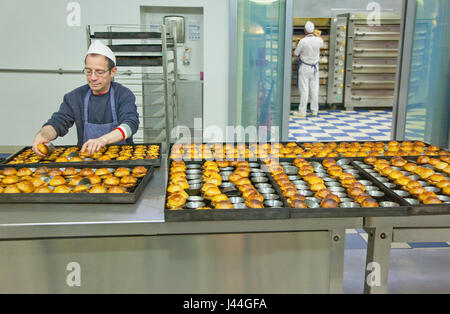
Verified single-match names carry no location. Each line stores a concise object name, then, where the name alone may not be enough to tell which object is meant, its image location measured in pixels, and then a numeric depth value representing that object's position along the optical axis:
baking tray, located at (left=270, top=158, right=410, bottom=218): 1.67
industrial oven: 9.65
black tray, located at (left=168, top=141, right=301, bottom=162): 2.40
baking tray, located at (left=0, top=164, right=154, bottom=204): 1.77
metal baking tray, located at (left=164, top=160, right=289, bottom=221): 1.63
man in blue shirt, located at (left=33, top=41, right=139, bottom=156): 2.76
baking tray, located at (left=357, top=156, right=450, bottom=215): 1.70
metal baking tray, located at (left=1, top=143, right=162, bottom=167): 2.17
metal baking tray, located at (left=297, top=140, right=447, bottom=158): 2.76
